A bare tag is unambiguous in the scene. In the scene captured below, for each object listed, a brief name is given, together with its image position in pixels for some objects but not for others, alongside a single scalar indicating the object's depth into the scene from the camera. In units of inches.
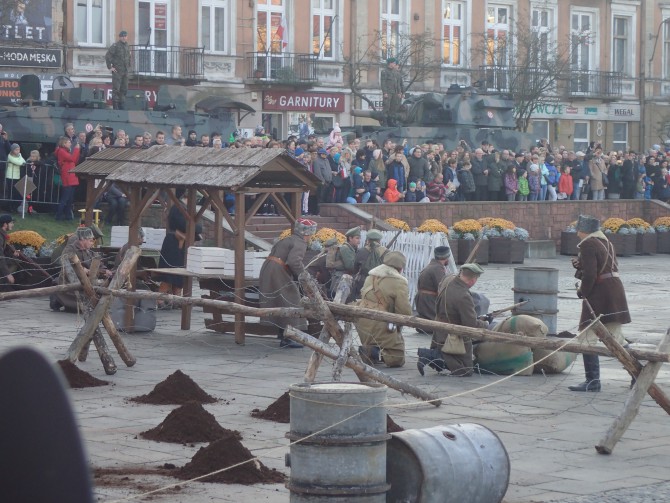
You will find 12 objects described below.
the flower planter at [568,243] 1336.1
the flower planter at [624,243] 1322.6
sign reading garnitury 1748.3
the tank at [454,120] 1481.3
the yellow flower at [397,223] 1130.5
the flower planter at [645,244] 1354.6
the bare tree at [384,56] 1800.0
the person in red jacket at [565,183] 1421.0
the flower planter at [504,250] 1173.7
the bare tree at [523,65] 1865.2
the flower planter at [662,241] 1393.9
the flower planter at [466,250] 1144.2
